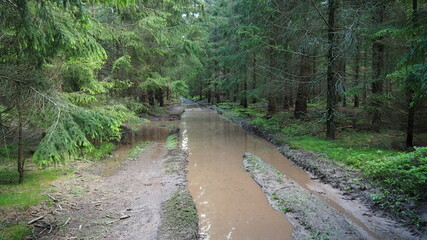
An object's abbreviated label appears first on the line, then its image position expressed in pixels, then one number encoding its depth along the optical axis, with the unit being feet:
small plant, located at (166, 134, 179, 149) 41.04
